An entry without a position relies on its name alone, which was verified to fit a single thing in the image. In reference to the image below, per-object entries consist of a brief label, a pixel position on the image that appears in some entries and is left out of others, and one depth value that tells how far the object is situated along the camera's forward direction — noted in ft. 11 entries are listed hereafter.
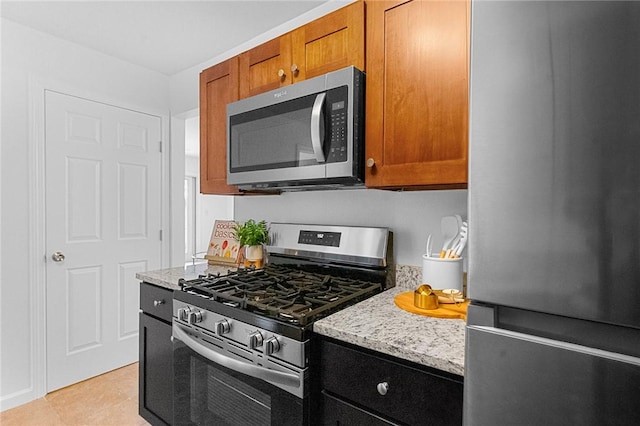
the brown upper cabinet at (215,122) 6.19
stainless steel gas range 3.54
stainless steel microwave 4.38
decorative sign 6.93
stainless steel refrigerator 1.68
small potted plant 6.40
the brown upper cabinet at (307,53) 4.54
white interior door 7.80
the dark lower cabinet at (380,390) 2.75
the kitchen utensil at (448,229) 4.68
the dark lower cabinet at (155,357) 5.54
